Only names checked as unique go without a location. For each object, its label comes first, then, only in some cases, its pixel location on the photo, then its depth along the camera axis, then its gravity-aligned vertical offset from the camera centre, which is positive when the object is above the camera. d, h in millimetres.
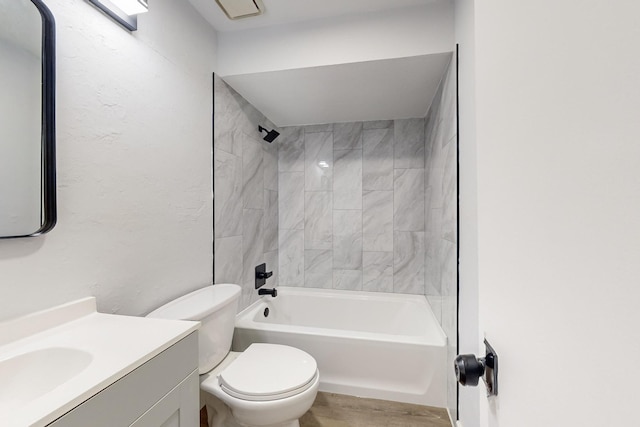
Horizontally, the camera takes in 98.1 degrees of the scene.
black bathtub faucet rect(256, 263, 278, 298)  2307 -526
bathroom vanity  581 -376
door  214 +4
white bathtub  1700 -887
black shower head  2432 +738
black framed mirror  811 +308
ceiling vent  1508 +1172
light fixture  1081 +851
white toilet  1181 -737
